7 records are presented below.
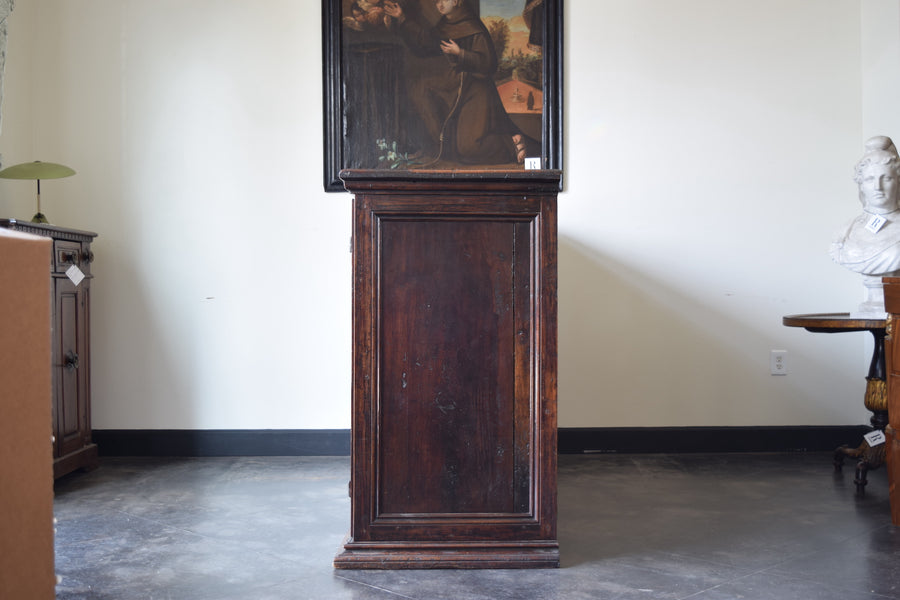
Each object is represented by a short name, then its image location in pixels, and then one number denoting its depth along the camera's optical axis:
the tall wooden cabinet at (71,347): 2.88
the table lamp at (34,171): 2.91
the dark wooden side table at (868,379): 2.61
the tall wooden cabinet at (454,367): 1.92
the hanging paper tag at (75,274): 3.00
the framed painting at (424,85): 3.37
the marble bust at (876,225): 2.79
